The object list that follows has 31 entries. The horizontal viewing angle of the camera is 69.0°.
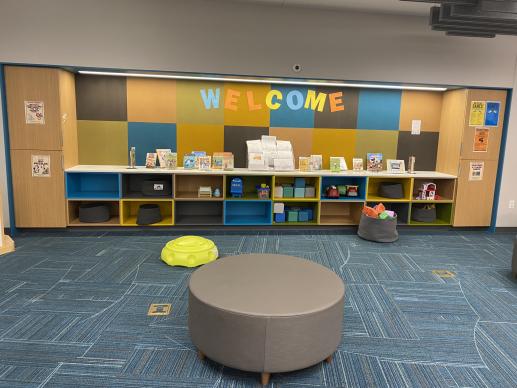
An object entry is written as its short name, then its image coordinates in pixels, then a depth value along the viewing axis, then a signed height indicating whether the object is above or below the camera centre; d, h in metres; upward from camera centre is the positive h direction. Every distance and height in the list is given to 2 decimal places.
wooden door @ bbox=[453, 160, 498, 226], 5.47 -0.69
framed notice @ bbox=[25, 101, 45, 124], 4.67 +0.28
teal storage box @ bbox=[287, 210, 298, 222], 5.45 -1.04
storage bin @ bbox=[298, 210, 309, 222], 5.48 -1.03
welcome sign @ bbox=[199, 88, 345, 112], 5.45 +0.63
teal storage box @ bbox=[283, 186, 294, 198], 5.41 -0.70
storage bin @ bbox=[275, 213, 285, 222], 5.41 -1.06
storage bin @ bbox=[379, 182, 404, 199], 5.50 -0.64
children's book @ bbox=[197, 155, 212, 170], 5.29 -0.30
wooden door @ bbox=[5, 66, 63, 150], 4.62 +0.36
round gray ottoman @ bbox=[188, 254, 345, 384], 2.10 -1.01
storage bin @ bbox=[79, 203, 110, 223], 5.07 -1.03
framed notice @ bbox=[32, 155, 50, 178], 4.77 -0.39
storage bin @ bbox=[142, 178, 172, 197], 5.16 -0.66
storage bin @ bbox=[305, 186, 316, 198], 5.47 -0.70
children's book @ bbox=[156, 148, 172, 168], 5.30 -0.23
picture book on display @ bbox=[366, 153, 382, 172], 5.71 -0.24
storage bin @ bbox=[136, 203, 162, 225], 5.12 -1.04
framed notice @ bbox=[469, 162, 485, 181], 5.45 -0.31
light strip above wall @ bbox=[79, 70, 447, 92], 5.07 +0.86
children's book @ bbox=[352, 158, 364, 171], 5.70 -0.28
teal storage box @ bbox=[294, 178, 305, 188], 5.45 -0.57
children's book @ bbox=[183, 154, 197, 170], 5.31 -0.31
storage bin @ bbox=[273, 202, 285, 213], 5.36 -0.91
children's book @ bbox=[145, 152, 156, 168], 5.26 -0.30
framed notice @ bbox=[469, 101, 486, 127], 5.32 +0.51
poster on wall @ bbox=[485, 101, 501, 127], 5.35 +0.52
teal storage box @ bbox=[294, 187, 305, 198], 5.42 -0.69
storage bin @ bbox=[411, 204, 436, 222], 5.58 -0.98
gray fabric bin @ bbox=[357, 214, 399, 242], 4.88 -1.08
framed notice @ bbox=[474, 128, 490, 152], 5.38 +0.15
